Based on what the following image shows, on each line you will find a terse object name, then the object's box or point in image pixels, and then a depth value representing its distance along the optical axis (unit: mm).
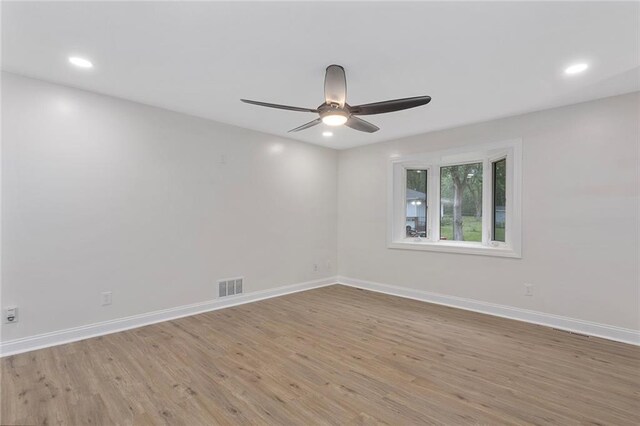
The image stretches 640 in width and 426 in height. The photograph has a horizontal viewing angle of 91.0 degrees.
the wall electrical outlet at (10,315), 2787
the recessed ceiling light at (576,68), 2643
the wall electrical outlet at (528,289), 3729
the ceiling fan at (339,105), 2412
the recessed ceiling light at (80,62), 2568
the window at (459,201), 4039
